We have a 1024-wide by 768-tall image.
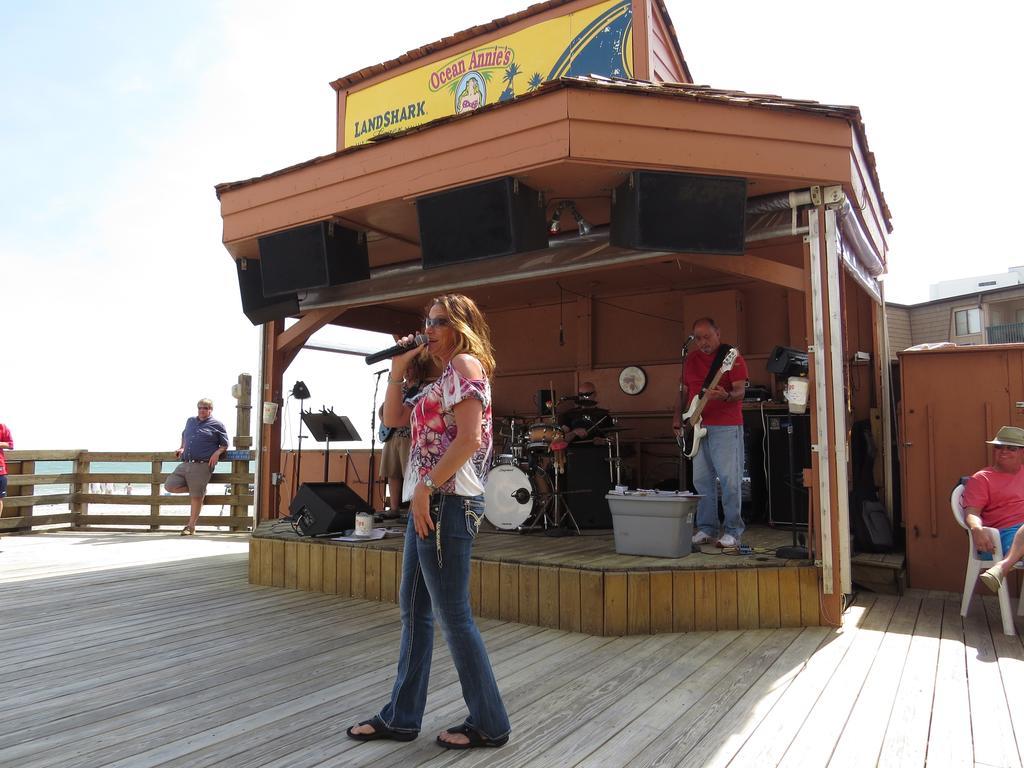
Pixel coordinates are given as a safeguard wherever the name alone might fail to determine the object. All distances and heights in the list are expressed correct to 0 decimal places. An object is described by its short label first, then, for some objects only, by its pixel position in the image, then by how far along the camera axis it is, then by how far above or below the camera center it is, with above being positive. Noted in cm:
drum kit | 539 -50
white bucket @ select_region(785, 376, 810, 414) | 366 +16
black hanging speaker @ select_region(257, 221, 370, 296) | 472 +125
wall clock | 712 +47
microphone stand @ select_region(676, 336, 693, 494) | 583 -49
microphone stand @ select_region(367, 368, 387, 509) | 658 +5
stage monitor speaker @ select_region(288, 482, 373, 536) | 493 -64
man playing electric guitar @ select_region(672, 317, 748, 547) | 415 -6
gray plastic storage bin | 382 -61
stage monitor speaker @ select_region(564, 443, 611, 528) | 555 -52
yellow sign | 517 +306
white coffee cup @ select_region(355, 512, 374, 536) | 489 -73
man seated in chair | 370 -43
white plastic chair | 351 -86
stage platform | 358 -94
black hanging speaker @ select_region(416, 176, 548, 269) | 390 +124
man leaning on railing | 821 -36
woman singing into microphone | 199 -30
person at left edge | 724 -18
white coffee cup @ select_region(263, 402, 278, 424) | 578 +14
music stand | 632 -1
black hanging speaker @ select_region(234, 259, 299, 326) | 544 +107
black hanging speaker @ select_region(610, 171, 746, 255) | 368 +118
